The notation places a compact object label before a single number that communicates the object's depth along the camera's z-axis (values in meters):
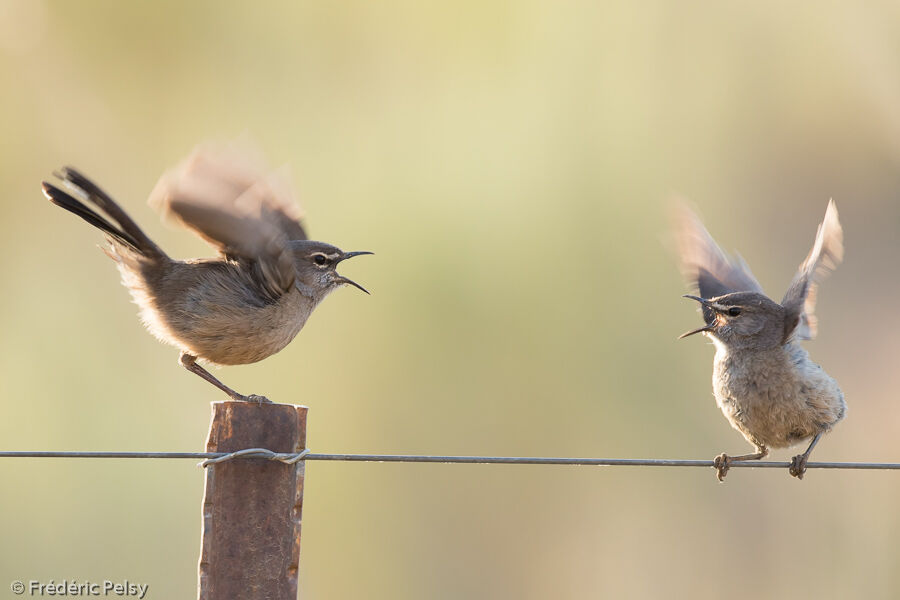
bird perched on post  9.11
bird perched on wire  9.63
